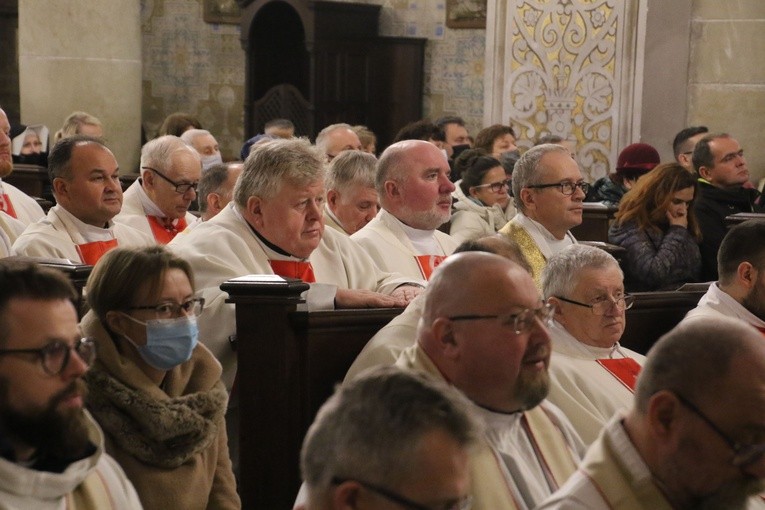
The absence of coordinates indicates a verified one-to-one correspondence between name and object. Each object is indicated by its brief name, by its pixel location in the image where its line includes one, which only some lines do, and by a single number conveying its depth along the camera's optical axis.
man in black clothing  14.30
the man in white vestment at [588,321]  8.62
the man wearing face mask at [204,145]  17.56
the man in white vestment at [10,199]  13.23
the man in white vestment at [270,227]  9.55
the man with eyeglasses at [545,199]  11.80
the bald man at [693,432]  4.51
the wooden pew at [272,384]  7.81
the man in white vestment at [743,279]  9.48
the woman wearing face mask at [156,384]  6.32
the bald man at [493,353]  5.89
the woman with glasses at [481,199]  15.31
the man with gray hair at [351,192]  12.27
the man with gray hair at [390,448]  3.64
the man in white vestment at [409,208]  11.51
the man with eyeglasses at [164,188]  12.72
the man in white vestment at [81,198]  10.98
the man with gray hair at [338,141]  16.95
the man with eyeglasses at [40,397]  4.77
